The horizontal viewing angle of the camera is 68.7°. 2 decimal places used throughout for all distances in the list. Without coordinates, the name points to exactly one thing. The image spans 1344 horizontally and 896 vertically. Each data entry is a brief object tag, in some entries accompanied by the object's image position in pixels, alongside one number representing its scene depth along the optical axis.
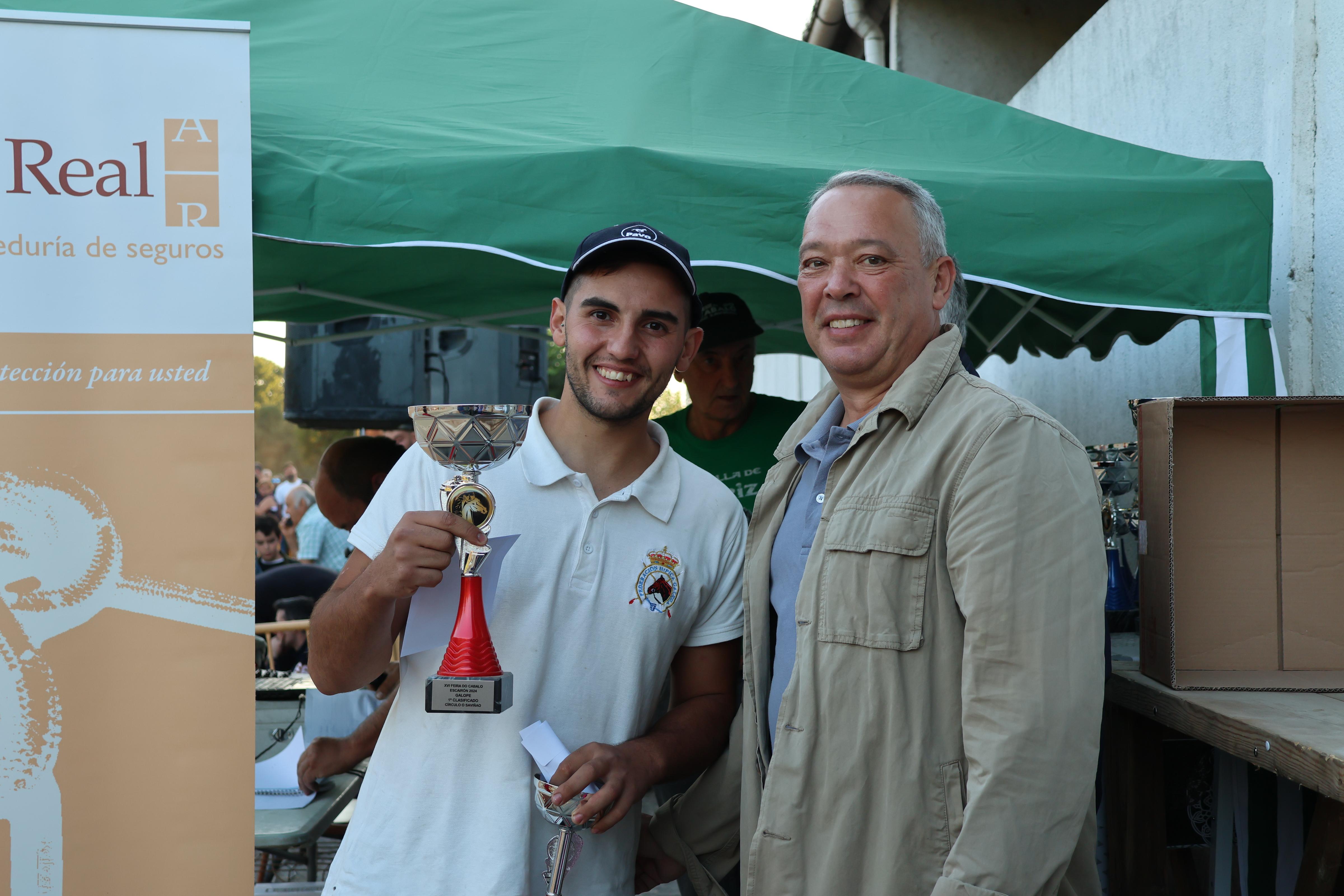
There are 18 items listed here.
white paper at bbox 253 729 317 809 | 3.33
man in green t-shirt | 3.92
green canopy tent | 2.54
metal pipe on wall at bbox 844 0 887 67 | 8.39
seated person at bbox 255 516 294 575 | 7.76
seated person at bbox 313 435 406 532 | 4.36
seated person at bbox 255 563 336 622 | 5.97
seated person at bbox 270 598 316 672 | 5.92
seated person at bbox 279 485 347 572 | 8.25
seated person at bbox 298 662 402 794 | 3.31
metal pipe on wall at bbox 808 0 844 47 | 9.17
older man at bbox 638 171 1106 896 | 1.45
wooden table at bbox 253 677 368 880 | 3.13
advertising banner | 2.22
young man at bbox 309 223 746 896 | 1.77
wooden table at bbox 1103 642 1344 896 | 1.73
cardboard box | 2.17
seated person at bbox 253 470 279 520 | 11.86
